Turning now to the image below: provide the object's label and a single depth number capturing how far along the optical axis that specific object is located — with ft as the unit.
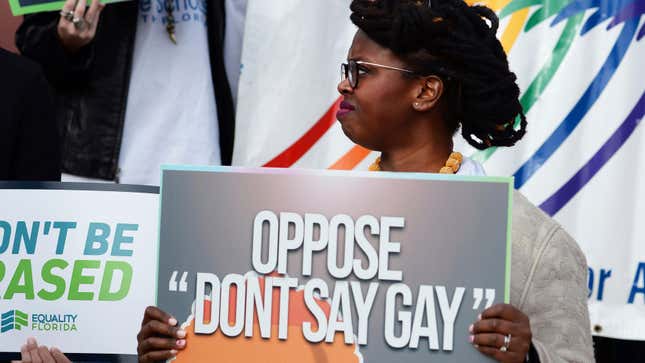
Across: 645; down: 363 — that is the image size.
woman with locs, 17.61
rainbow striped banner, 27.17
